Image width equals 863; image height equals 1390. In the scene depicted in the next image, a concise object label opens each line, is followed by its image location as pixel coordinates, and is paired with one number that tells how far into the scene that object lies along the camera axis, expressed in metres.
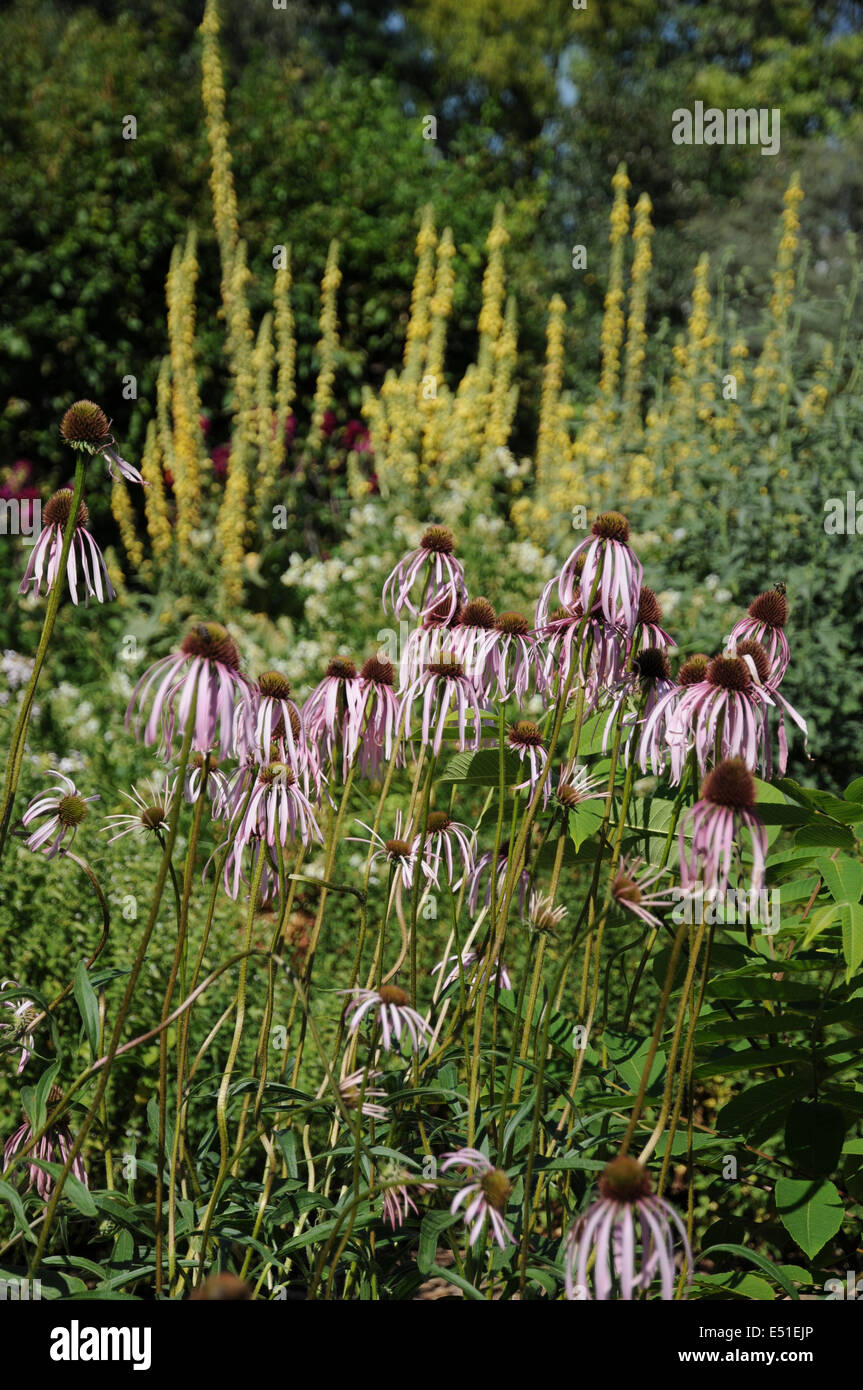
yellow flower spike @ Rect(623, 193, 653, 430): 7.25
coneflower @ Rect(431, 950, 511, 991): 1.67
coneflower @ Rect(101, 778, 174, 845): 1.79
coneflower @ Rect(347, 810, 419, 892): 1.75
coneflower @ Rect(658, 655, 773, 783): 1.54
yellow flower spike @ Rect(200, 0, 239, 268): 6.84
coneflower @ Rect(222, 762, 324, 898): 1.67
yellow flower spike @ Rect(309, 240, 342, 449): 7.35
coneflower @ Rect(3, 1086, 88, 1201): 1.74
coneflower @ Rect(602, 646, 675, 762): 1.84
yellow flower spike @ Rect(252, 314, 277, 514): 6.94
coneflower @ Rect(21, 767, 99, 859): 1.77
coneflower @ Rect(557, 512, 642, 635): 1.69
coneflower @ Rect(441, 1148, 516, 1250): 1.33
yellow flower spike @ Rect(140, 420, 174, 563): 6.98
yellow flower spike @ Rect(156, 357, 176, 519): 7.01
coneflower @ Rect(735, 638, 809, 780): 1.63
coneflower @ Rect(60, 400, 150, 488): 1.55
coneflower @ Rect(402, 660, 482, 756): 1.78
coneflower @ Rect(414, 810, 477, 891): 1.89
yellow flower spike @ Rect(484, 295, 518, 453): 7.14
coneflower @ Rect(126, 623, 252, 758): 1.40
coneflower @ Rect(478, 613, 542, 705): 1.87
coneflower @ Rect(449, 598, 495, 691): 1.83
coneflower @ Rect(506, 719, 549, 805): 1.90
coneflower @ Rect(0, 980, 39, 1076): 1.73
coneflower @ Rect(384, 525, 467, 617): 1.90
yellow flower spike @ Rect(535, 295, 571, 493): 7.47
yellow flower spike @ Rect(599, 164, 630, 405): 7.34
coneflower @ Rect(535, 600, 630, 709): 1.79
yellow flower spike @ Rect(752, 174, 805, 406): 5.41
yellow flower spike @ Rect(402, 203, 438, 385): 7.14
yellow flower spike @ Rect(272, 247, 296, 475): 7.11
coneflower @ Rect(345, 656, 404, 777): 1.84
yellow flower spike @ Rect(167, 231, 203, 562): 6.86
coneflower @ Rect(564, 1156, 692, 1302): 1.11
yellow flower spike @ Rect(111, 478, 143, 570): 6.96
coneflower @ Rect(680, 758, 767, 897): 1.27
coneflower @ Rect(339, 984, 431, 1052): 1.53
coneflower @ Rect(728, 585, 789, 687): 1.86
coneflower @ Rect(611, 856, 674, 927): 1.37
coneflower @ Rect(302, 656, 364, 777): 1.85
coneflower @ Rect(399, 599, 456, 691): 1.87
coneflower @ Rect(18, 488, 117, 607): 1.63
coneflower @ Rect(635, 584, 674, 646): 1.87
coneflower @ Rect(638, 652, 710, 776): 1.65
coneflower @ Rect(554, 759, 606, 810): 1.83
